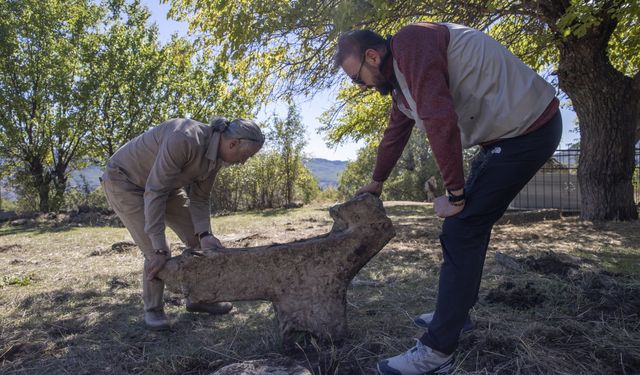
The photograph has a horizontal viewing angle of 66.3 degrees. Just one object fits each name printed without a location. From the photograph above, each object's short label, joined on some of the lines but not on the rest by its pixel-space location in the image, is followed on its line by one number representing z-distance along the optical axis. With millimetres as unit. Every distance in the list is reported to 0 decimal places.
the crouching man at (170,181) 3092
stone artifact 2826
